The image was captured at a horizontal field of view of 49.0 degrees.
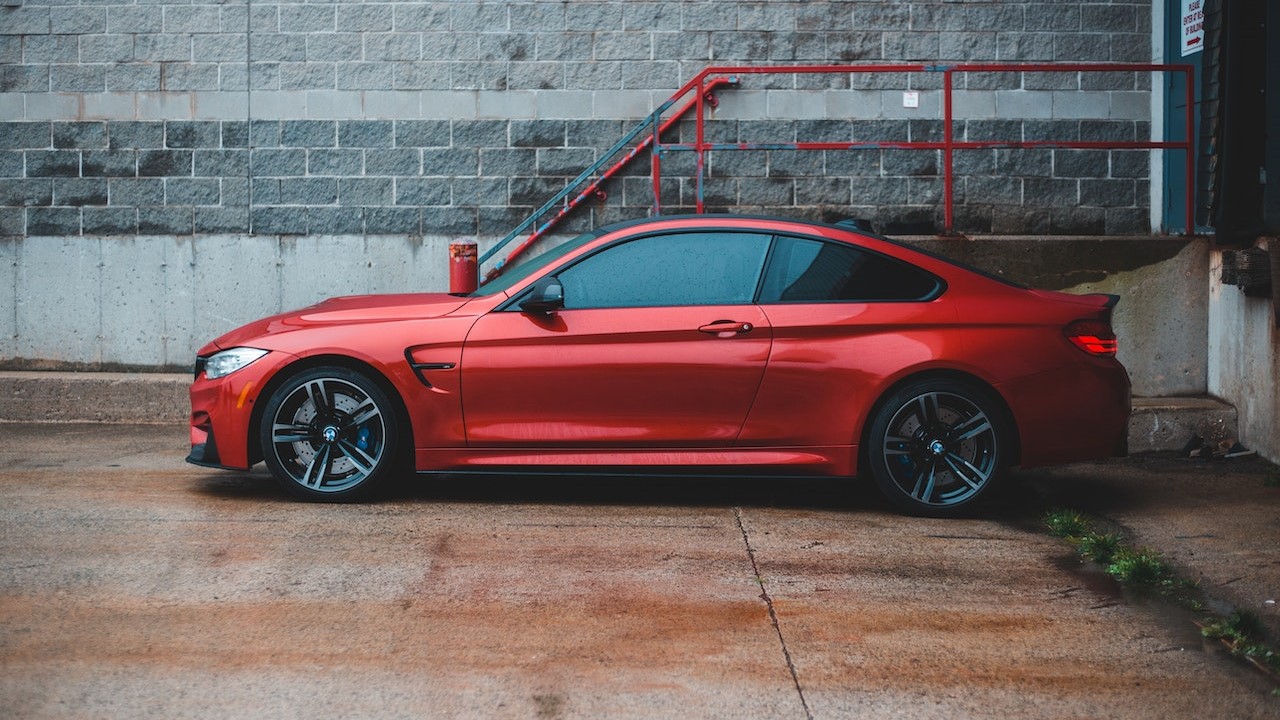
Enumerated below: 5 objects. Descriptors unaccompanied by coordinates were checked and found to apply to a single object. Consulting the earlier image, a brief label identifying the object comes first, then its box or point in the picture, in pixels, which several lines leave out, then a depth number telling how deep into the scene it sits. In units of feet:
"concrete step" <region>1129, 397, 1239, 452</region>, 30.55
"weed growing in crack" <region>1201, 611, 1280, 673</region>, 15.87
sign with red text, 33.10
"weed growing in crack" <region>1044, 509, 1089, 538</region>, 22.41
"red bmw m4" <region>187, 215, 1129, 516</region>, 23.11
